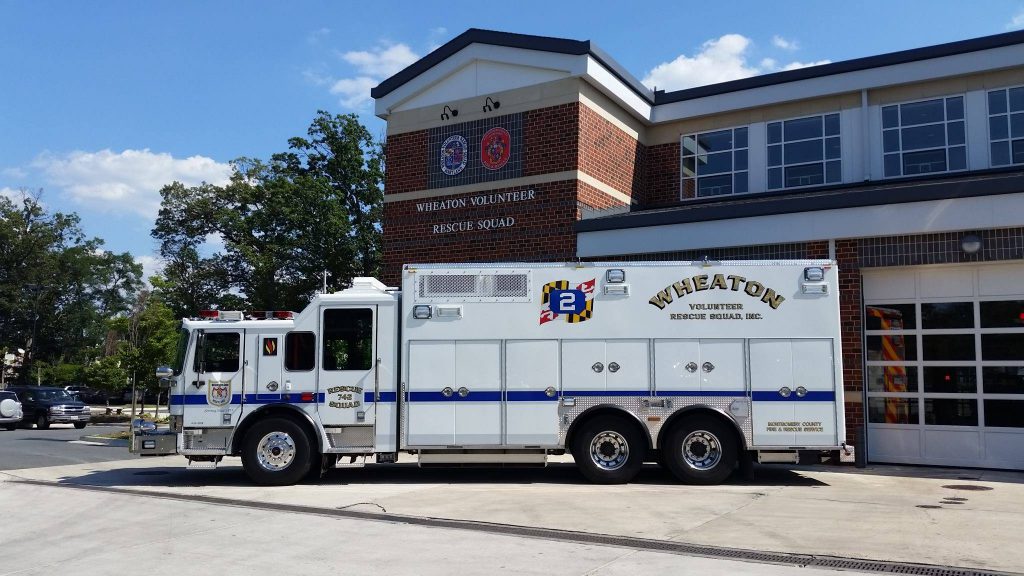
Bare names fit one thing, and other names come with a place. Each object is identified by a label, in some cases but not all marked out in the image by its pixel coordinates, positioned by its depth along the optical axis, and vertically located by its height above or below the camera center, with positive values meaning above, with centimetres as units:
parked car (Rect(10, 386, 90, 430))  3089 -169
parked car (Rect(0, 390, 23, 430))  1830 -104
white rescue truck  1259 -18
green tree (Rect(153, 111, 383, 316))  3875 +656
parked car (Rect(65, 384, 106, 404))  5395 -230
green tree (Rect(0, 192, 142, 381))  6906 +632
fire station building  1449 +398
